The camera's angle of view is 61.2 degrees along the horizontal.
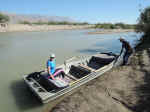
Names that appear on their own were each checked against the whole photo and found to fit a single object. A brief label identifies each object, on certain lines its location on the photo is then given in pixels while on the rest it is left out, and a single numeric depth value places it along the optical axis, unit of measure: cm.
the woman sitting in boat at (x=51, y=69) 478
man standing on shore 729
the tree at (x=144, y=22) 1579
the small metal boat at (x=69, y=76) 433
